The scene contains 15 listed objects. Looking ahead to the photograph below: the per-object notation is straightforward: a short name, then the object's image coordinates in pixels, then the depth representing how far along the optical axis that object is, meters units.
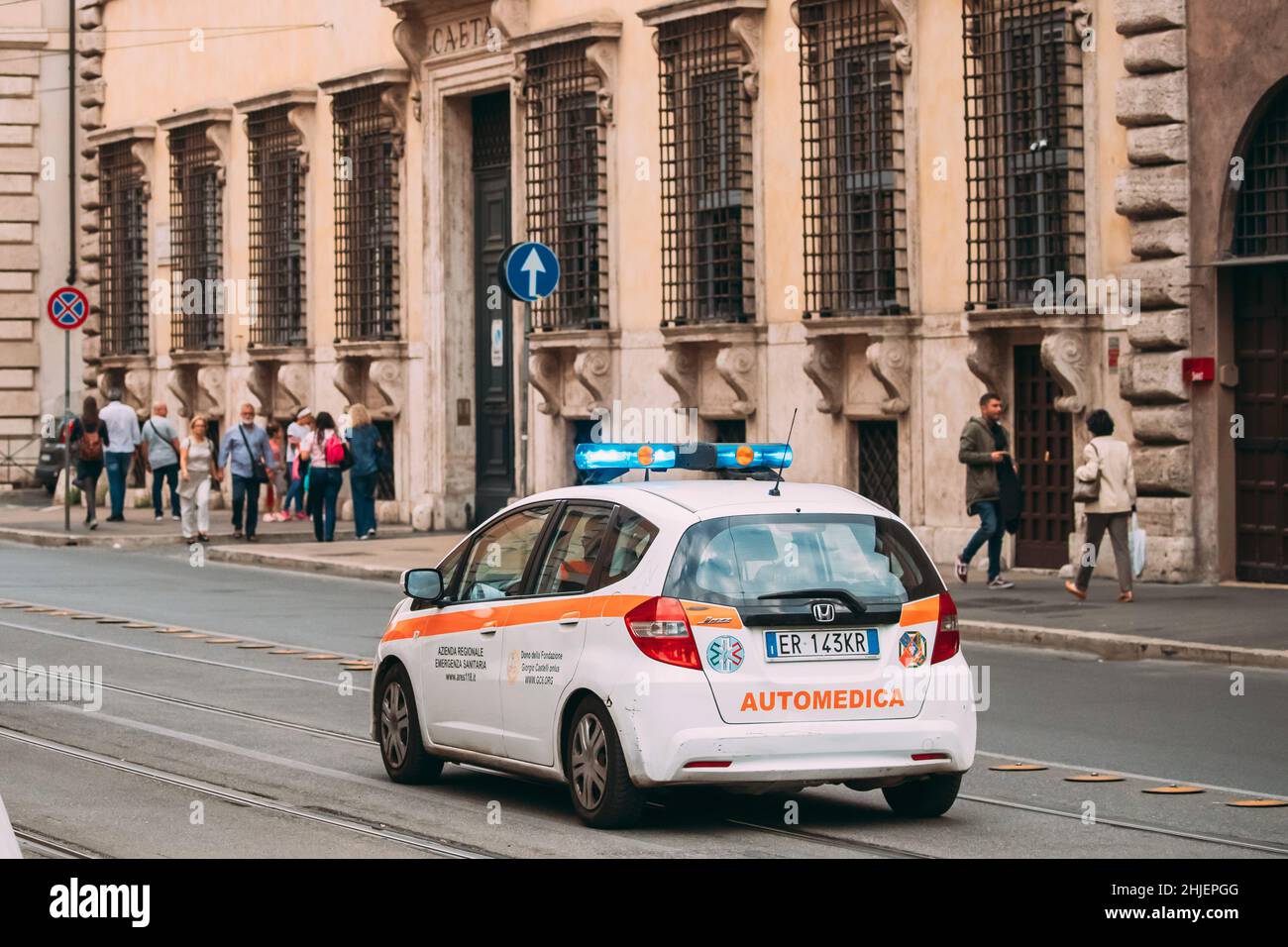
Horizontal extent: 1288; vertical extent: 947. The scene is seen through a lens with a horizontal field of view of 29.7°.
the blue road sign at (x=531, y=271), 21.34
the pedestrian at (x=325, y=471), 28.77
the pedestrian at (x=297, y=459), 32.69
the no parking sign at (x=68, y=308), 32.16
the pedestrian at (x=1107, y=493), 19.41
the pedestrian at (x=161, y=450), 33.16
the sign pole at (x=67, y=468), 31.04
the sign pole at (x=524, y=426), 20.98
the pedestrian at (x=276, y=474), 34.69
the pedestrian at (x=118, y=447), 34.03
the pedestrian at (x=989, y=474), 20.80
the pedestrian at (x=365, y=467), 28.95
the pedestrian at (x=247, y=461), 29.47
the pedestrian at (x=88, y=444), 33.78
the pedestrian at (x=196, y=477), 28.86
